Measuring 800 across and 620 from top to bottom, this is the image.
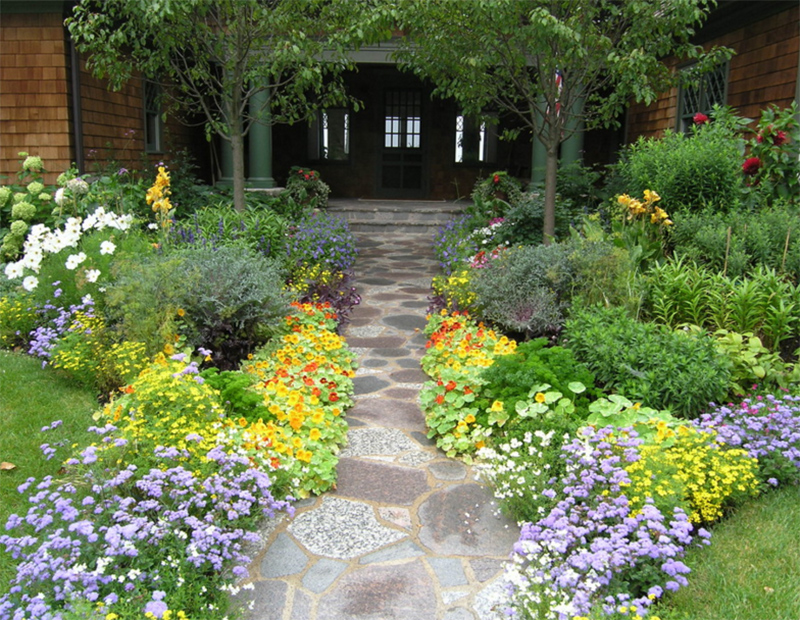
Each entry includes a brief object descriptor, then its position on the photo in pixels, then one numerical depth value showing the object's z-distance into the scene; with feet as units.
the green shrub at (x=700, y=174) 20.65
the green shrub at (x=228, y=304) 15.48
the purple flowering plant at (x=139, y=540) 7.74
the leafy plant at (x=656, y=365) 12.55
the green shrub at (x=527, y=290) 16.85
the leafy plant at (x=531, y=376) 12.73
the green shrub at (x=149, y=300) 14.56
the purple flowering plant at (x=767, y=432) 10.82
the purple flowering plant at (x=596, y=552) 8.13
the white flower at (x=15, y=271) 17.47
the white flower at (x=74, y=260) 16.63
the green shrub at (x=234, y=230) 21.50
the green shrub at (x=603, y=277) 16.31
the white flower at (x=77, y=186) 19.90
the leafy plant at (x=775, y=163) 21.65
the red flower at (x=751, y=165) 21.65
